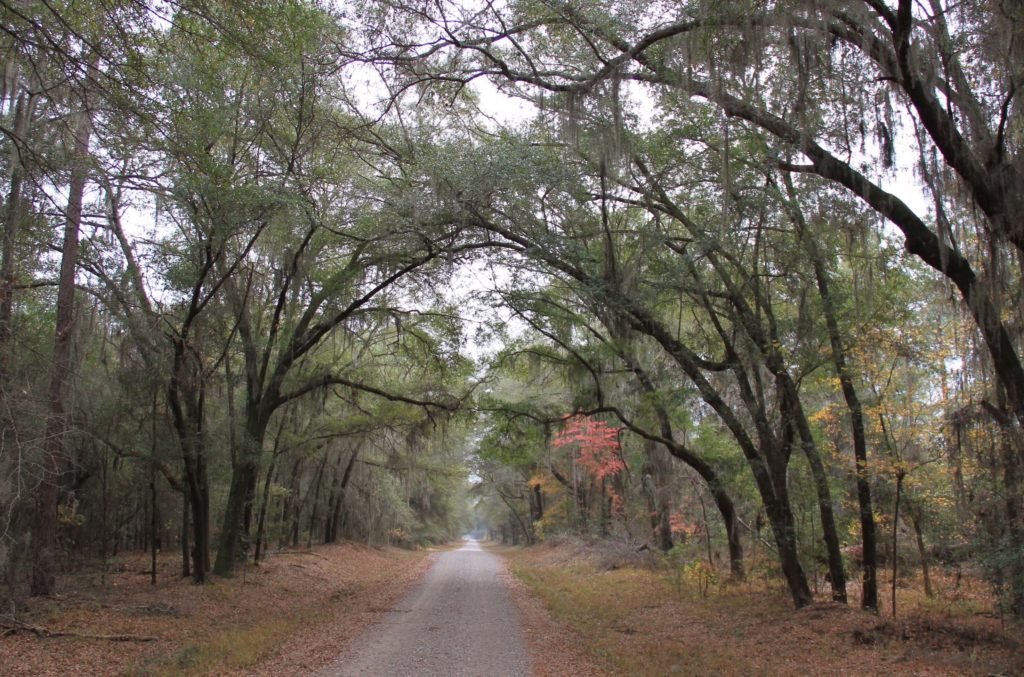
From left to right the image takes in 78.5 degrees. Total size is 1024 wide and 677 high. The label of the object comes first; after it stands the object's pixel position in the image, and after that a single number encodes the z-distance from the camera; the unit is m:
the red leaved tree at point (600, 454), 18.69
